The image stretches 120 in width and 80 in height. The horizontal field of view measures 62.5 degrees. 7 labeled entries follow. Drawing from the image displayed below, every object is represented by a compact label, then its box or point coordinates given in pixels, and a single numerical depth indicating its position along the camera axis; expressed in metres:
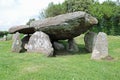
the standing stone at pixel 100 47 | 5.15
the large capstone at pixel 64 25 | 5.74
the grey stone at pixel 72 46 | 6.75
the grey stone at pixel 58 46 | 6.87
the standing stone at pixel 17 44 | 6.07
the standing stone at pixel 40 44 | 5.73
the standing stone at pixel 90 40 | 6.45
